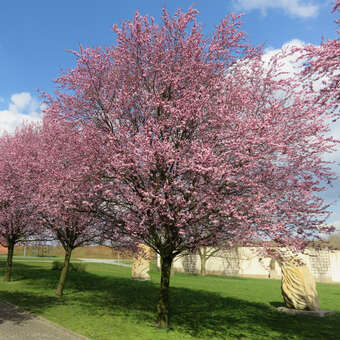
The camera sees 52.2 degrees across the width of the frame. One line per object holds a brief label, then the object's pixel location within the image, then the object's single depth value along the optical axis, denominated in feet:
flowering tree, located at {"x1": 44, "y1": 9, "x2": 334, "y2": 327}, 30.71
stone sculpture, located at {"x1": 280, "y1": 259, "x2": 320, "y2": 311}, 45.50
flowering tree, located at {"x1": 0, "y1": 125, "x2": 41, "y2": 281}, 56.59
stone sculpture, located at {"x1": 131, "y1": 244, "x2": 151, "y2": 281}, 84.17
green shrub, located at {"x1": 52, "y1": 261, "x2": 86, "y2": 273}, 97.09
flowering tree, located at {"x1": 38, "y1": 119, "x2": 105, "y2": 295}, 37.42
